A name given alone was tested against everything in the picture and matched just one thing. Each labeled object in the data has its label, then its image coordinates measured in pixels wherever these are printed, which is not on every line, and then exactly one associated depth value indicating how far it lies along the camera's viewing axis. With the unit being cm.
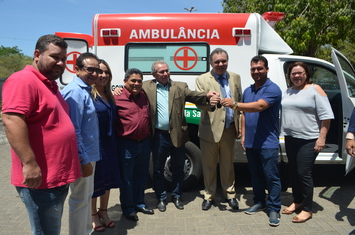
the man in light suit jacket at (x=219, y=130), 357
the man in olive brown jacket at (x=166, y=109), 350
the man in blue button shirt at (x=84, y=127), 244
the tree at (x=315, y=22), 931
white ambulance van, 417
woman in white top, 326
